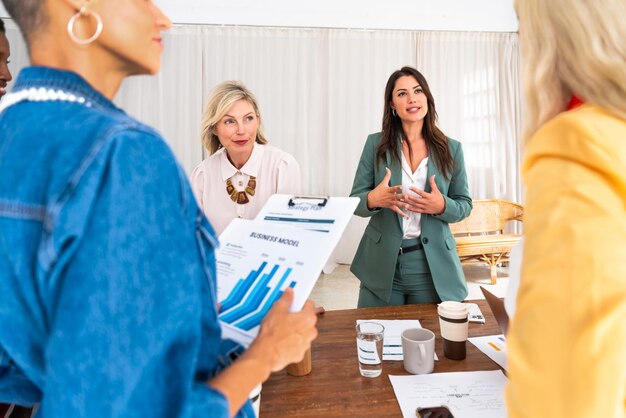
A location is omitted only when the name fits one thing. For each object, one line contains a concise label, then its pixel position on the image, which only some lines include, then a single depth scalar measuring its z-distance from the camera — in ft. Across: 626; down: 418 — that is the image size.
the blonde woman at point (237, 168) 7.30
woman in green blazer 6.90
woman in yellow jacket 1.81
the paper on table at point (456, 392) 3.43
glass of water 3.98
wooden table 3.47
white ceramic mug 3.95
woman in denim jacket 1.55
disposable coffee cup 4.27
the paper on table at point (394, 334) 4.37
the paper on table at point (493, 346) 4.22
